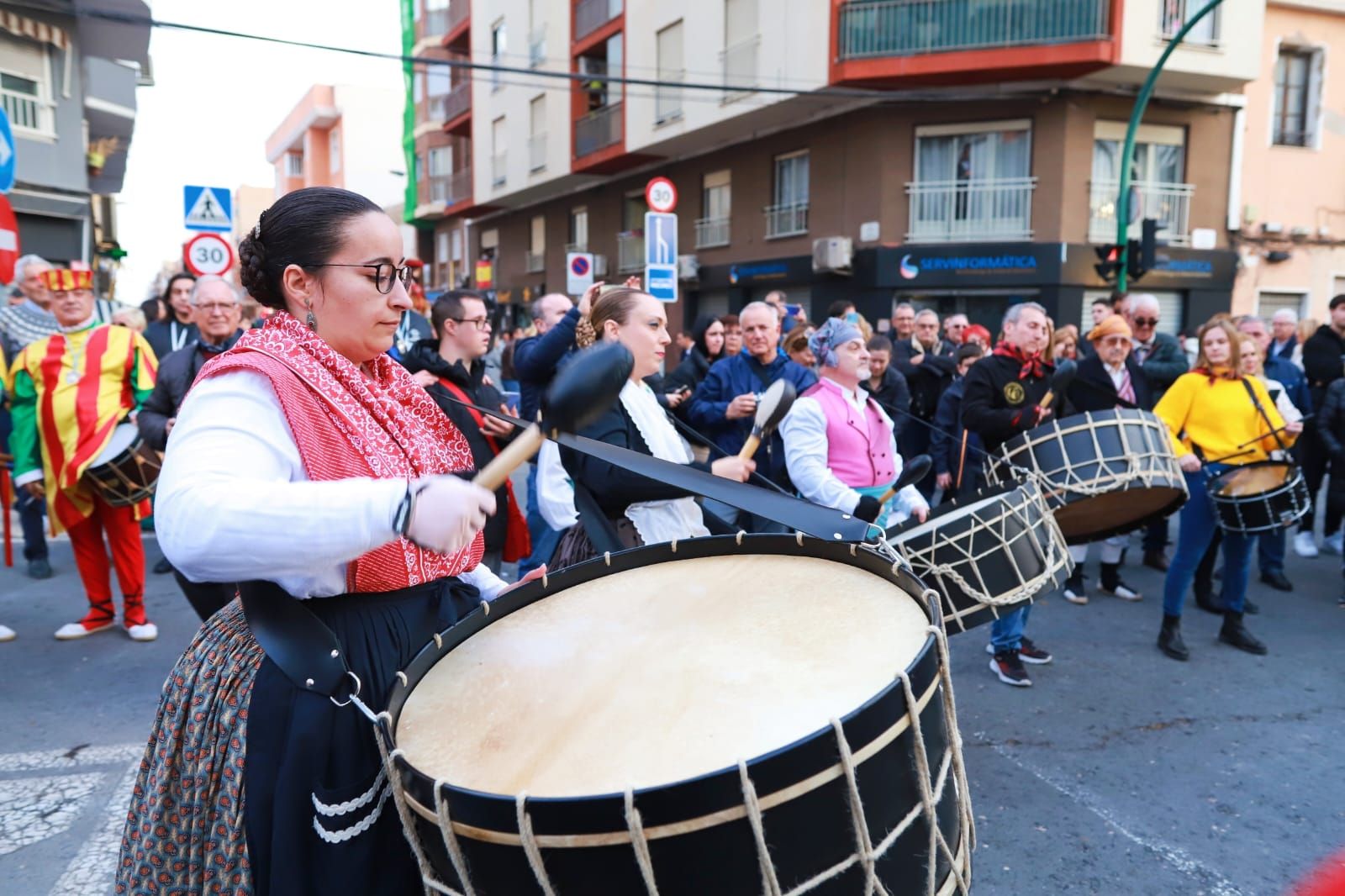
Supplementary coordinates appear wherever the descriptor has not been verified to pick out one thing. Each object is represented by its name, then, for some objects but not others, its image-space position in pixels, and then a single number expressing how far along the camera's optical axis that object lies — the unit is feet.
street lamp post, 41.84
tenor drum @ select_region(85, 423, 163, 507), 16.49
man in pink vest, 13.76
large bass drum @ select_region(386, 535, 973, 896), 3.98
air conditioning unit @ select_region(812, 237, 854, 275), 58.65
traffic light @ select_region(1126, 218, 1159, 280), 44.21
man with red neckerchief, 15.60
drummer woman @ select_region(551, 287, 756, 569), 9.56
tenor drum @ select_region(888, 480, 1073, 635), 11.00
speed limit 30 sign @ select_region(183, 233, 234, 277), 30.68
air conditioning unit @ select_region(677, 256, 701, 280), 72.79
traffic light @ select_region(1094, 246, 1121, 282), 45.91
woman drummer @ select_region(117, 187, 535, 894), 4.52
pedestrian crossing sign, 31.07
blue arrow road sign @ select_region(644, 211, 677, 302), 32.01
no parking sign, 46.39
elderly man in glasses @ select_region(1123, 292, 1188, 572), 23.36
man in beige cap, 19.39
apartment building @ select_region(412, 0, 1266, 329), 53.78
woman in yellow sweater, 16.89
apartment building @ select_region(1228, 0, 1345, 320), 57.67
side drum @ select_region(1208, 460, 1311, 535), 16.12
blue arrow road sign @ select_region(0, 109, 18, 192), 19.58
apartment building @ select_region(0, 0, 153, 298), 59.77
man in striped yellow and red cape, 16.52
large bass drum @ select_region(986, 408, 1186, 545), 13.35
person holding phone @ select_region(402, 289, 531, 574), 14.98
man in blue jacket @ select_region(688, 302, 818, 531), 19.43
